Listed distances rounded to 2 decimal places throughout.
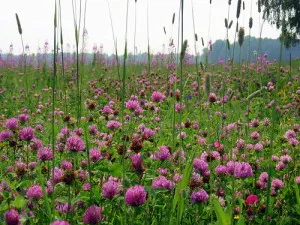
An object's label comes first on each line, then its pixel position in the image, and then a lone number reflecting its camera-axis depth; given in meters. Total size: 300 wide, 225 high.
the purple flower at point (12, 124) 2.16
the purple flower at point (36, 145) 2.16
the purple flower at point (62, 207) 1.52
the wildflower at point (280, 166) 2.19
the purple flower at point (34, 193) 1.48
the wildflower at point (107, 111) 3.17
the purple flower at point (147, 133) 2.01
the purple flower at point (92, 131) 2.71
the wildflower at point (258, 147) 2.41
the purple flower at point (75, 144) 1.54
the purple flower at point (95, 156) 1.81
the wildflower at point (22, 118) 2.61
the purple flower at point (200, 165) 1.78
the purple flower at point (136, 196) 1.29
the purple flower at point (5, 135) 2.21
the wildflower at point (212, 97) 2.97
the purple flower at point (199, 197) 1.55
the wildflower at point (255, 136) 2.79
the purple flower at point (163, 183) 1.58
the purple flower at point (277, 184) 1.86
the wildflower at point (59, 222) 1.08
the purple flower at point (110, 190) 1.44
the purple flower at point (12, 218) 1.20
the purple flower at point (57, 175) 1.64
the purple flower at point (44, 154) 1.76
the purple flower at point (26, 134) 1.81
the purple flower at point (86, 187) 1.65
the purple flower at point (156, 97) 2.73
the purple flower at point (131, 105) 2.42
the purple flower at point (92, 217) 1.30
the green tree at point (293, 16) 20.69
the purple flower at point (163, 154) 1.78
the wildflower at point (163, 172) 1.82
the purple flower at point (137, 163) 1.46
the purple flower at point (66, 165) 1.66
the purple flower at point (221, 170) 1.85
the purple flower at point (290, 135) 2.64
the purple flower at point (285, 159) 2.22
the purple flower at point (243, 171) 1.67
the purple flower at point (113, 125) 2.52
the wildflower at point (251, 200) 1.66
